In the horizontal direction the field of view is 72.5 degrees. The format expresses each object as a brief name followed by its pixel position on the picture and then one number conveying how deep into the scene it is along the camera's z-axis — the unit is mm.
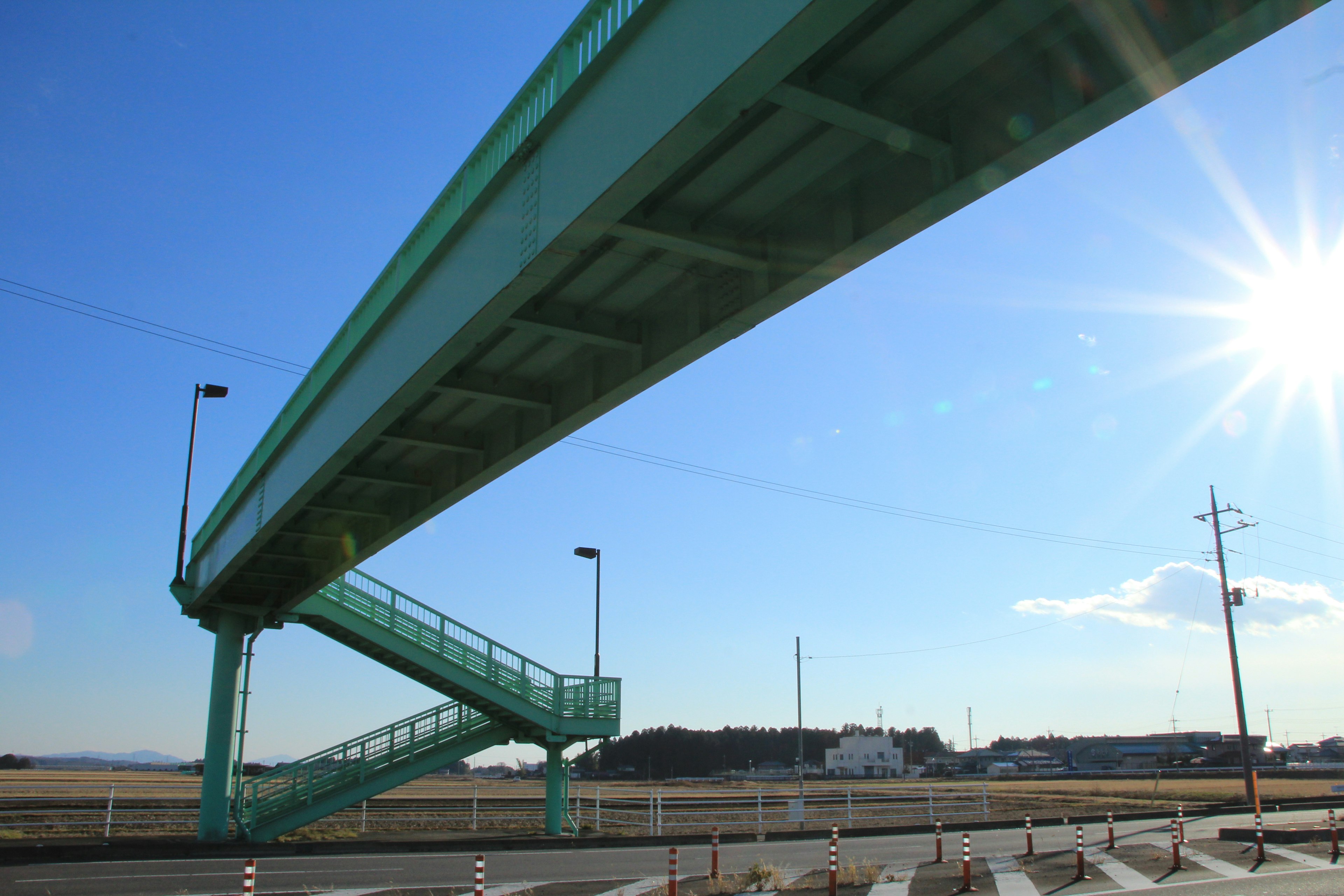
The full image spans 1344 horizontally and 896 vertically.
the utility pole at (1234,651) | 33438
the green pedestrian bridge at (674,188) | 5906
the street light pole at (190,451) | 23156
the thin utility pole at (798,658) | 48438
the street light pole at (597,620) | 27250
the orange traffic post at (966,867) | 12930
